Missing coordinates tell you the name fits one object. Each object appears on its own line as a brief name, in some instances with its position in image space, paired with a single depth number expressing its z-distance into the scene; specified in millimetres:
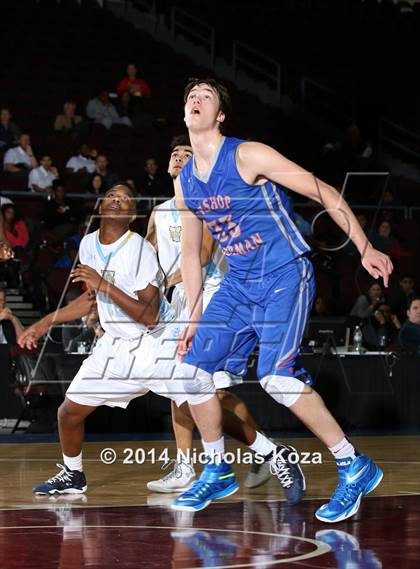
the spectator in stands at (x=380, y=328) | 13078
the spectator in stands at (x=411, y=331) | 12656
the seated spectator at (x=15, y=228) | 14125
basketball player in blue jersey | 5586
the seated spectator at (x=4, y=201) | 14362
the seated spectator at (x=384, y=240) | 15891
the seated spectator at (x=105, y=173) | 15875
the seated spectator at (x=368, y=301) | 13703
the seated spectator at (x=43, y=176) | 15555
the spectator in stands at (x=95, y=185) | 15484
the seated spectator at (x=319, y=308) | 14008
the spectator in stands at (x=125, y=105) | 18781
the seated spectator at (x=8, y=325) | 11594
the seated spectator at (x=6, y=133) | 16547
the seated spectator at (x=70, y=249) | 14119
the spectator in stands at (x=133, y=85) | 19188
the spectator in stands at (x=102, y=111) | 18406
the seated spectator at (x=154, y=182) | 15938
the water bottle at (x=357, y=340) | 12184
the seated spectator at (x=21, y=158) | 15992
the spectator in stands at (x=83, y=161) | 16609
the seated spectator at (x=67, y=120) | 17828
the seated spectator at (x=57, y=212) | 14906
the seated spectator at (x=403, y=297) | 14281
